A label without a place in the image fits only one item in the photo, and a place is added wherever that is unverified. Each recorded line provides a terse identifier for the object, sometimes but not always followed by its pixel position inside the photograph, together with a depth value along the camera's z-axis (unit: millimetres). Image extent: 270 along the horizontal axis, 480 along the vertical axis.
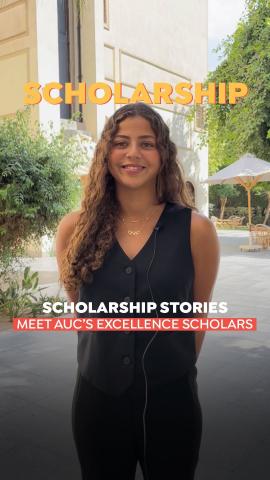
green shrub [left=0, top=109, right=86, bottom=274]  5953
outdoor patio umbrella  13578
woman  1489
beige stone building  12938
